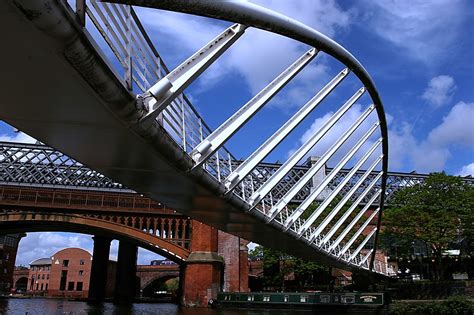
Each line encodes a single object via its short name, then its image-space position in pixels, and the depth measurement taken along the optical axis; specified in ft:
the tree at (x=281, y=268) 175.73
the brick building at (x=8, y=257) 314.55
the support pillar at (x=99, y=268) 221.13
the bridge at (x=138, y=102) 20.93
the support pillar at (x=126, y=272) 211.61
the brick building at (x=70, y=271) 345.72
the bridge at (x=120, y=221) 155.22
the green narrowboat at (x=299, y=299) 118.20
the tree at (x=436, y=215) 133.49
